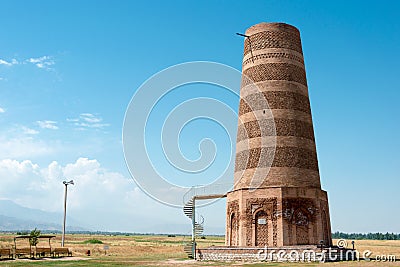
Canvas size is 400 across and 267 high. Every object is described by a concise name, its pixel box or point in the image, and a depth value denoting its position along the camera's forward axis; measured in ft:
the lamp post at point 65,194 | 131.37
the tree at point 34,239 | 120.96
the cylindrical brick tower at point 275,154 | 85.97
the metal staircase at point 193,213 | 95.76
